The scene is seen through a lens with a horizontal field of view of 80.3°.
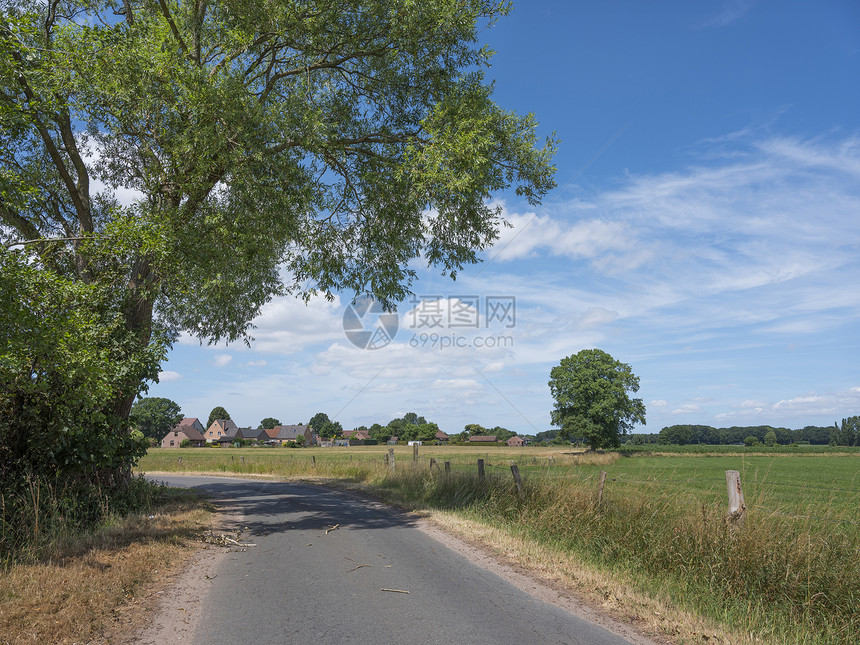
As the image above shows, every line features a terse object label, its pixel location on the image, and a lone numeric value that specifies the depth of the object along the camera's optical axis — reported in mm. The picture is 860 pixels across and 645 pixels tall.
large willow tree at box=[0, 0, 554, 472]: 10570
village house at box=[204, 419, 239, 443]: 151775
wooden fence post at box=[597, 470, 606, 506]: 9438
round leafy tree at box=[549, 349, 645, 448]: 62031
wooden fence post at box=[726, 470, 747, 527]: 7113
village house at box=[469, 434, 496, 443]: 176625
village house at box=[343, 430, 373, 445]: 170338
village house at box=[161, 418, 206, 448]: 135375
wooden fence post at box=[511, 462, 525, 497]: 11786
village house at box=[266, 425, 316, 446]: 162475
